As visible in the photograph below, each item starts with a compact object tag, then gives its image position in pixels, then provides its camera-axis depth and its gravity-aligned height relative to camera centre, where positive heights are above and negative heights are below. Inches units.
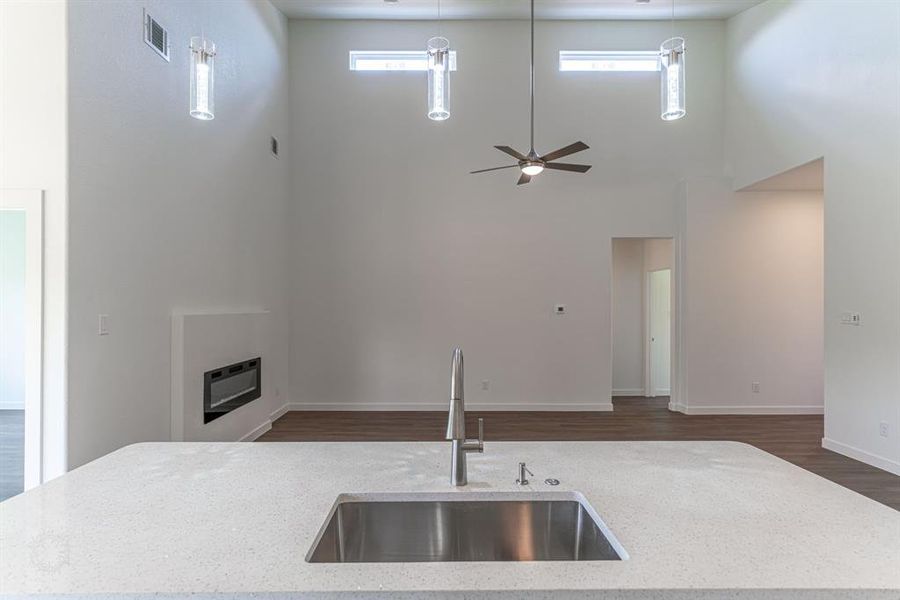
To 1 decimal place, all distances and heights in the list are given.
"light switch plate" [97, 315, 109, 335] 102.9 -5.6
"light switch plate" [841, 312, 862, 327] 160.6 -5.9
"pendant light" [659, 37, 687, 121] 93.6 +43.9
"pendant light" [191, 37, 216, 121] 71.6 +33.7
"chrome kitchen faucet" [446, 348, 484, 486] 48.4 -13.1
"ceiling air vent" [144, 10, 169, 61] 118.6 +66.7
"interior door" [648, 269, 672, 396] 273.1 -16.0
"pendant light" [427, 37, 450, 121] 84.3 +39.9
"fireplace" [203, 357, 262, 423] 146.9 -30.0
